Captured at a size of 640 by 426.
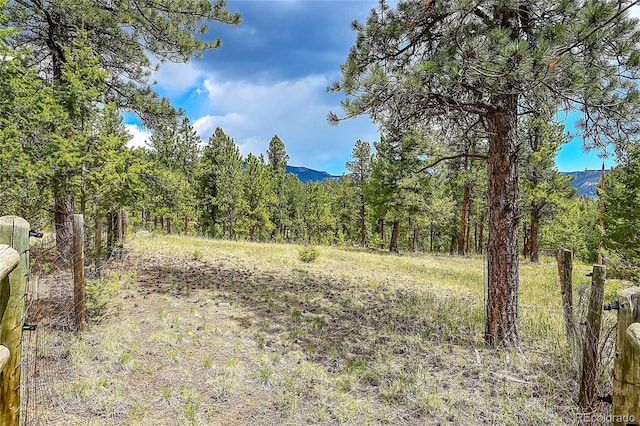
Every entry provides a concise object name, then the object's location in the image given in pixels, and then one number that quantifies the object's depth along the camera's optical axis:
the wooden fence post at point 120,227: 7.35
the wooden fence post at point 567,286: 4.37
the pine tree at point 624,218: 11.03
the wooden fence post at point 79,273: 4.74
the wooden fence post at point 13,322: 1.75
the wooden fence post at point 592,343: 3.47
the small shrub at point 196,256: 11.19
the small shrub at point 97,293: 5.24
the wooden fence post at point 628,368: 1.65
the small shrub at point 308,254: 12.99
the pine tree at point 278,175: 36.50
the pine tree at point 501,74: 4.26
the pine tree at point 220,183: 25.78
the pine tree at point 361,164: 28.61
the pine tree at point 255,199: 27.86
